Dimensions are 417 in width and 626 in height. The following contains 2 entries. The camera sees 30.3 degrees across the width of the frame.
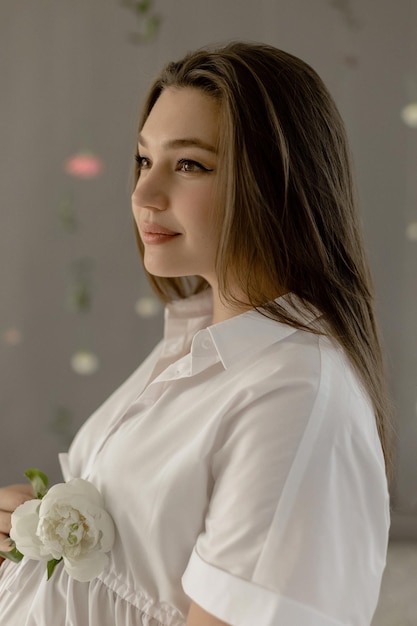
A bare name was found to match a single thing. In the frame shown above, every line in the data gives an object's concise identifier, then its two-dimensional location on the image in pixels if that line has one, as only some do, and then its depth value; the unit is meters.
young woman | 0.94
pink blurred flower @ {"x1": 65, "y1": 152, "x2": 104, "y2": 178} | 2.24
